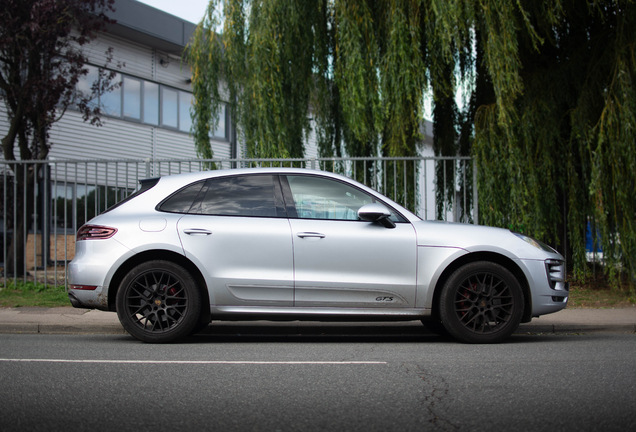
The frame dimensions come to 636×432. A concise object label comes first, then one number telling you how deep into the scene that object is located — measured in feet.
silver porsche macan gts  20.63
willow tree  31.32
